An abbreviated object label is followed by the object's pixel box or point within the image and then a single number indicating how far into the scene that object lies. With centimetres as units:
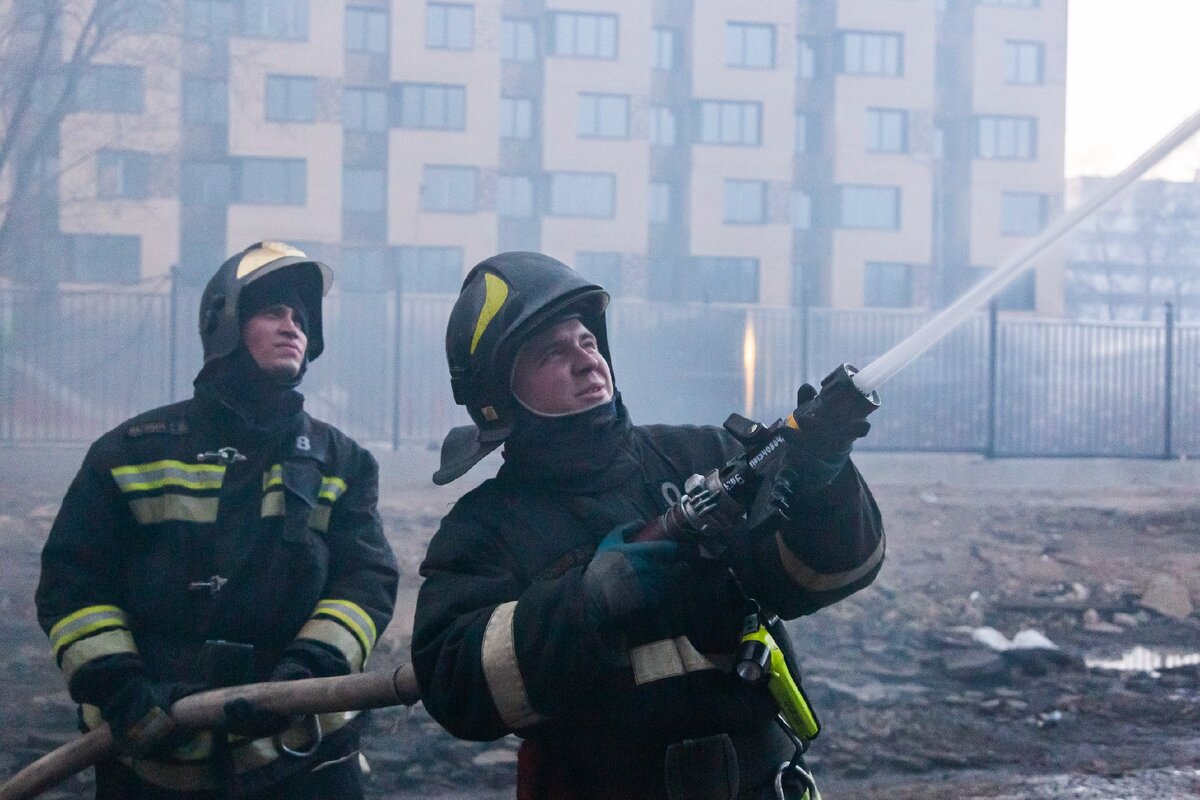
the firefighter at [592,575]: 207
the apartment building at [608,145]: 3234
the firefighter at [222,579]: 303
